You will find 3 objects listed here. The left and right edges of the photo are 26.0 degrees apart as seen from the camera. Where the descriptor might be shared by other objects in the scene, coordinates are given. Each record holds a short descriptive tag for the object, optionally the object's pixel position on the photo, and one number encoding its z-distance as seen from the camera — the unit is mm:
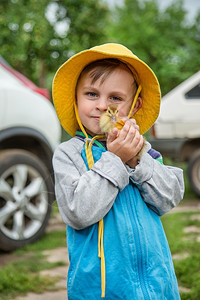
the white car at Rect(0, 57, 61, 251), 3686
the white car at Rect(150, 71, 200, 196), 7168
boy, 1481
